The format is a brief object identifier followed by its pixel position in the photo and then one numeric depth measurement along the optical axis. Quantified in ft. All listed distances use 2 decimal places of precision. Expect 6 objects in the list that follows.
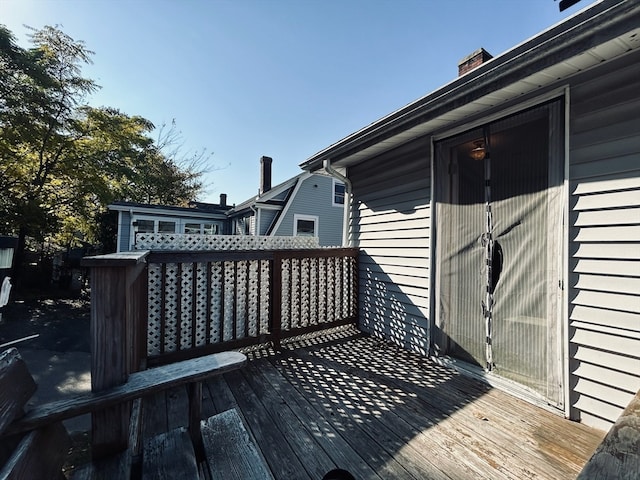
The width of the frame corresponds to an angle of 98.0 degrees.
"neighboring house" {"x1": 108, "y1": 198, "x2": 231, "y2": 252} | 36.17
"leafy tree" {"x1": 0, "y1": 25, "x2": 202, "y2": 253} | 23.24
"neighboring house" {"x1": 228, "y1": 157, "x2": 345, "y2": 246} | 37.06
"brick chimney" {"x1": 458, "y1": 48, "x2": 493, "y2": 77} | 10.64
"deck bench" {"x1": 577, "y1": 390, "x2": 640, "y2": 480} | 1.95
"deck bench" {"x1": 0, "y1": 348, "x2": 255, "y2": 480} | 2.40
